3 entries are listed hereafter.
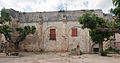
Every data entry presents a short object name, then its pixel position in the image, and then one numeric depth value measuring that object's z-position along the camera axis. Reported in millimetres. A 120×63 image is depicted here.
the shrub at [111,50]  14872
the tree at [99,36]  11670
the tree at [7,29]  9977
